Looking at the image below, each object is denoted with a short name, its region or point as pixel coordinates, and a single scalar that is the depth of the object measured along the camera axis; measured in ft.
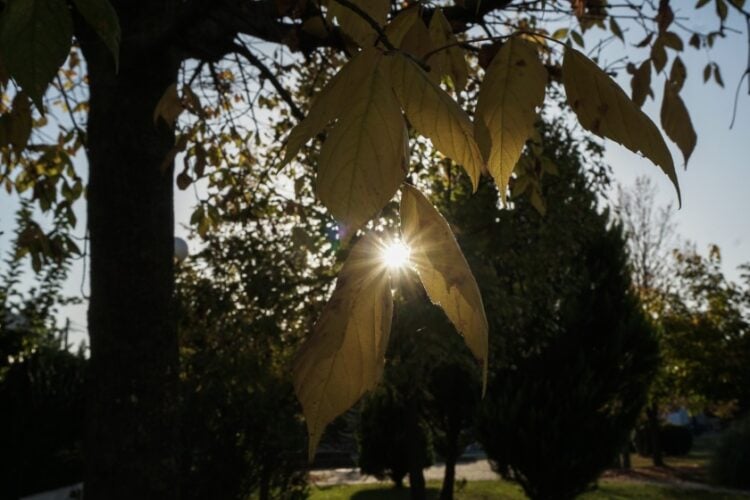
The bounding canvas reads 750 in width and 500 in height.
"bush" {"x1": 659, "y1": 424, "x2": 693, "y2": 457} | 100.89
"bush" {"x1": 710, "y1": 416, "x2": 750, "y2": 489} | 58.23
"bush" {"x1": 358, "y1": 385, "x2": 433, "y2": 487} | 56.80
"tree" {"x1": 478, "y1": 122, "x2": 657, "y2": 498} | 42.50
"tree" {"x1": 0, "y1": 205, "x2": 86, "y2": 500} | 25.14
